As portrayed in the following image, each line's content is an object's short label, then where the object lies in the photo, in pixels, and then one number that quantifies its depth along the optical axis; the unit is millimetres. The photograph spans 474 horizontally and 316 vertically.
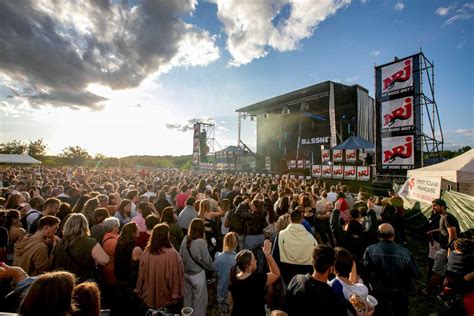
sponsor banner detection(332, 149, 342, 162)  15922
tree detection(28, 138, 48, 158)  52503
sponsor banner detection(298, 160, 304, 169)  19656
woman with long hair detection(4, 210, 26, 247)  3502
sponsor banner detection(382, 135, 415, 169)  12781
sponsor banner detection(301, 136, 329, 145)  23108
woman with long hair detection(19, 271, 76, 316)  1246
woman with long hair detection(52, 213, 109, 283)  2652
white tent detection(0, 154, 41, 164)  33450
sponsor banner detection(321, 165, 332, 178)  15781
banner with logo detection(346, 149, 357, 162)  15141
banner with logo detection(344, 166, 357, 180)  14453
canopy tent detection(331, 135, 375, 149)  15039
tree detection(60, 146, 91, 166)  47350
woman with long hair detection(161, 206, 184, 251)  3924
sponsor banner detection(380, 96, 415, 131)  12789
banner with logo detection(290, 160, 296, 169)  20303
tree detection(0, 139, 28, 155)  52031
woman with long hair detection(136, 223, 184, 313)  2740
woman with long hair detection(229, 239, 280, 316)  2336
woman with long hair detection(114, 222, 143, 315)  2916
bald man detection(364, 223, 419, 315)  2846
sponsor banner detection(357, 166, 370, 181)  13789
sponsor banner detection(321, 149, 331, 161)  16609
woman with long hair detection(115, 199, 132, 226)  4605
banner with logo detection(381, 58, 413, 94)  12852
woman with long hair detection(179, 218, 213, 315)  3166
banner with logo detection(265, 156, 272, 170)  25162
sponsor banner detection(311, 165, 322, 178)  16491
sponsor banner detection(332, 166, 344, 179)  15091
